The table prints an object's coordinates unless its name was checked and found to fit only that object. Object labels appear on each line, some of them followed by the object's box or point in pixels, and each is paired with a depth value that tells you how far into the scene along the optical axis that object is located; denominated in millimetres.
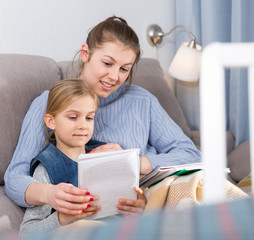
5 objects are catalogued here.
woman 1330
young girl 1261
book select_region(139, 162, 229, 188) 1179
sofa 1255
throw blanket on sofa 1065
